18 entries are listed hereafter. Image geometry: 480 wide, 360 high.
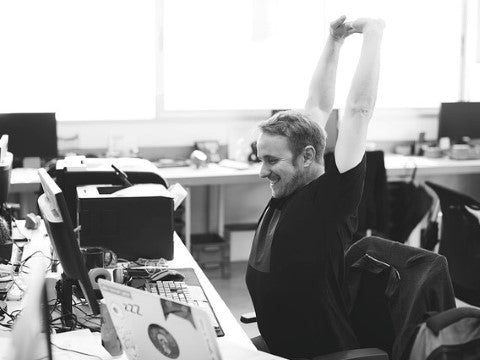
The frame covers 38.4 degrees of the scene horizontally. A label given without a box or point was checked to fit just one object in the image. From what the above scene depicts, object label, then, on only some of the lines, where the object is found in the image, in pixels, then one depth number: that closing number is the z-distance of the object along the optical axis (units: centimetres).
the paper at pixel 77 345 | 183
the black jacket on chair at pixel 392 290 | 202
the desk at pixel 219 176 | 455
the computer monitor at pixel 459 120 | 563
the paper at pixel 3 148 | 288
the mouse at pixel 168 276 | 242
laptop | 138
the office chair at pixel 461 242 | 328
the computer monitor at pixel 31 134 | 470
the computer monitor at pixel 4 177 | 282
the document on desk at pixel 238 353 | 172
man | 213
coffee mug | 239
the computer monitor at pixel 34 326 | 111
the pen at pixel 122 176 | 306
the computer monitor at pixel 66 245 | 182
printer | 267
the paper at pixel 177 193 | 298
